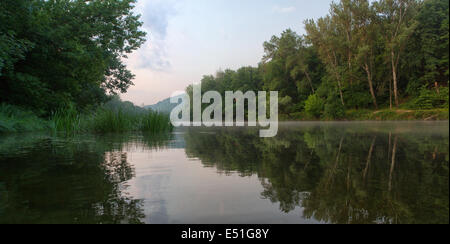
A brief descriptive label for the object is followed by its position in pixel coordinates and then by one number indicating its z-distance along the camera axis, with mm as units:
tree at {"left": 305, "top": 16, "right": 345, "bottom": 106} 35594
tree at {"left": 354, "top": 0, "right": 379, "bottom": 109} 32000
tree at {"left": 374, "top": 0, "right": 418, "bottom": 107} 29906
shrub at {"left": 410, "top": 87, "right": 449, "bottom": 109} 27297
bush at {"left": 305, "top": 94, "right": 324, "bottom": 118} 36031
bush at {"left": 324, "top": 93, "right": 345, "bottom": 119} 33219
